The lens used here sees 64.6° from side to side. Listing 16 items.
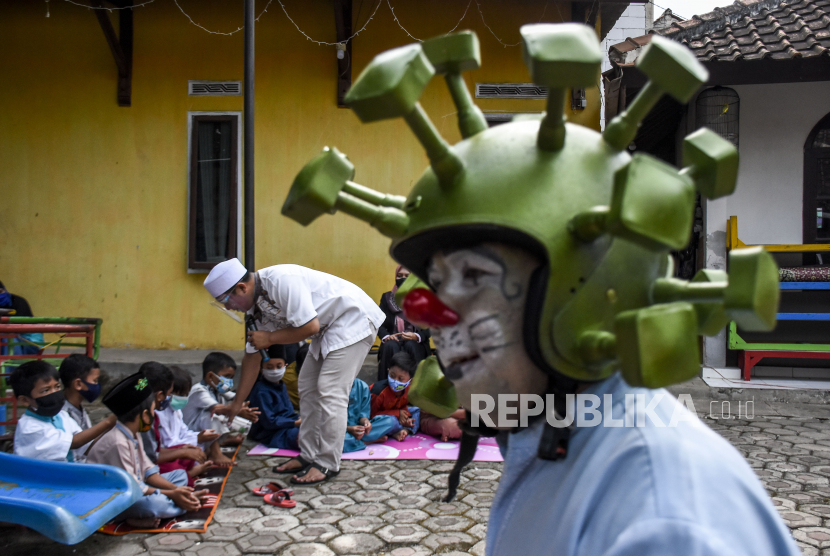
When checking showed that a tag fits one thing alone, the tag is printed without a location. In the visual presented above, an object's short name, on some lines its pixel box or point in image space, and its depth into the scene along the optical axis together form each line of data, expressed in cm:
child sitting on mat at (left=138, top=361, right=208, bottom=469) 435
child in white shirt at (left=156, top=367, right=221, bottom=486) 462
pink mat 522
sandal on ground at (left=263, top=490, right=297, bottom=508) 414
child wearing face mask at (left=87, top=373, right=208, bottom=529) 382
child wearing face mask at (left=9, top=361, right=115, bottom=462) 387
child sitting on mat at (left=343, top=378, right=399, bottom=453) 549
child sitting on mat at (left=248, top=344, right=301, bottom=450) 546
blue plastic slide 314
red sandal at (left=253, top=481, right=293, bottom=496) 439
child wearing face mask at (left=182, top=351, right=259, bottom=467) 512
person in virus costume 87
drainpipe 529
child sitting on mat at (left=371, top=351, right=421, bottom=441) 600
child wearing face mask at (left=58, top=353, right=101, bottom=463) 439
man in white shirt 439
